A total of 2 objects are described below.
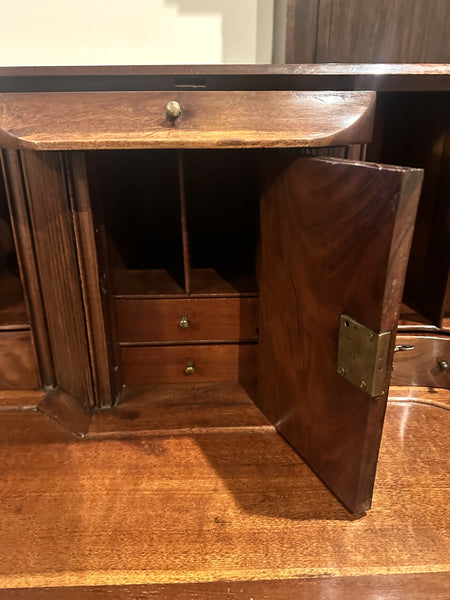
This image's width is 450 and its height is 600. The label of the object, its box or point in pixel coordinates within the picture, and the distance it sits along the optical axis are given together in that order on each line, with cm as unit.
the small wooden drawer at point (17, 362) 98
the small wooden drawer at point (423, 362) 102
